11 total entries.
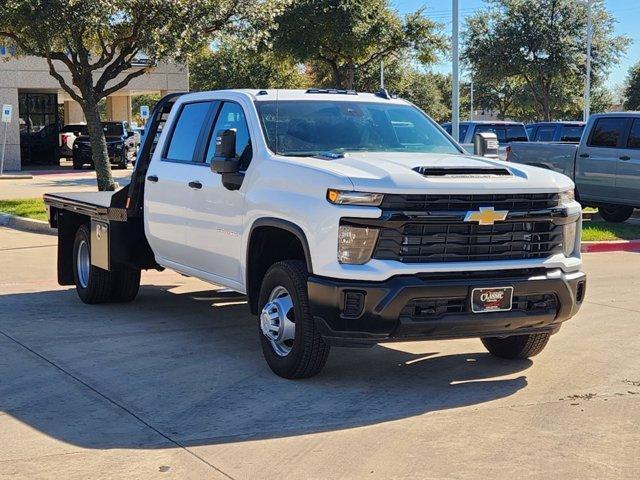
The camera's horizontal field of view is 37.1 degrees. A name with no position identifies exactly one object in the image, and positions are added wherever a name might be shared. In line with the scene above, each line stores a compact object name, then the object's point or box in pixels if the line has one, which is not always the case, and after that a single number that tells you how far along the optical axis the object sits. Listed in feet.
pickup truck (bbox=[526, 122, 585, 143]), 88.02
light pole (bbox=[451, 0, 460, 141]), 67.67
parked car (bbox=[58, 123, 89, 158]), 131.85
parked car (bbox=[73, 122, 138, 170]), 121.08
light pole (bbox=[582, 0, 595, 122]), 105.81
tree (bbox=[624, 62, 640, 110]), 186.44
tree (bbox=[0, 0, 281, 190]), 54.54
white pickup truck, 19.52
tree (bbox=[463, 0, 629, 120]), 128.98
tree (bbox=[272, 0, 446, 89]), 97.25
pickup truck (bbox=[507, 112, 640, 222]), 53.47
